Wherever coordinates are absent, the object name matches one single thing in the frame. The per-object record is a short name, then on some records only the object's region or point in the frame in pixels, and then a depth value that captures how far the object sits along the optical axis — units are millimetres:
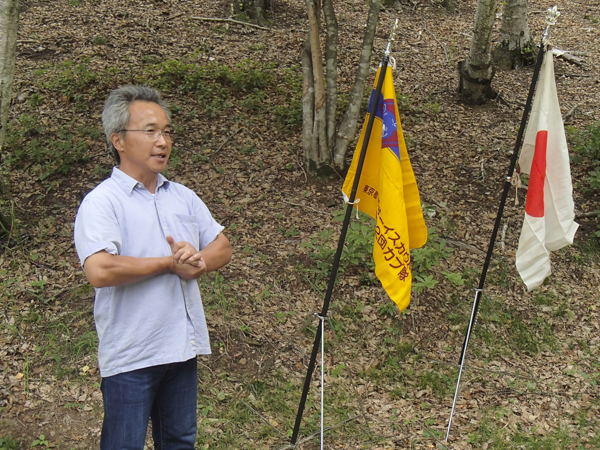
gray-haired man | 2338
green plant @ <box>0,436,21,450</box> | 3592
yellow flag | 3236
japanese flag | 3732
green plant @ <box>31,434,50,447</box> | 3672
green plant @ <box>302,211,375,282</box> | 5480
